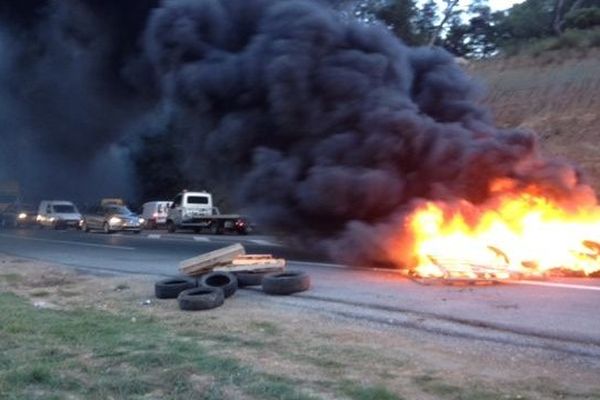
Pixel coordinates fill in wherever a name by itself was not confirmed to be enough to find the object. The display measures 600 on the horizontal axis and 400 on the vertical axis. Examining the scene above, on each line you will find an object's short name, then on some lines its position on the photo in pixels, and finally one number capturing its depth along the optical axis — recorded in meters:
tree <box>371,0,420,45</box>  26.47
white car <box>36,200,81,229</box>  40.91
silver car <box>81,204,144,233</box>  37.00
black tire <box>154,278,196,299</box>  12.12
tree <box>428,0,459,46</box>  43.07
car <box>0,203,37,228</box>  44.75
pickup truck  34.38
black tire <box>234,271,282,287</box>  13.23
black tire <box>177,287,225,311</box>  10.86
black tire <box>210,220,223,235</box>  34.75
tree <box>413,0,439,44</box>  34.12
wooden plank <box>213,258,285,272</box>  13.41
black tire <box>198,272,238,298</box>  12.21
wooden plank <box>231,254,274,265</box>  13.81
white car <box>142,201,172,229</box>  41.30
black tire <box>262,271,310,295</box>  12.36
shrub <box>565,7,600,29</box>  44.03
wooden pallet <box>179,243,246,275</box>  13.74
